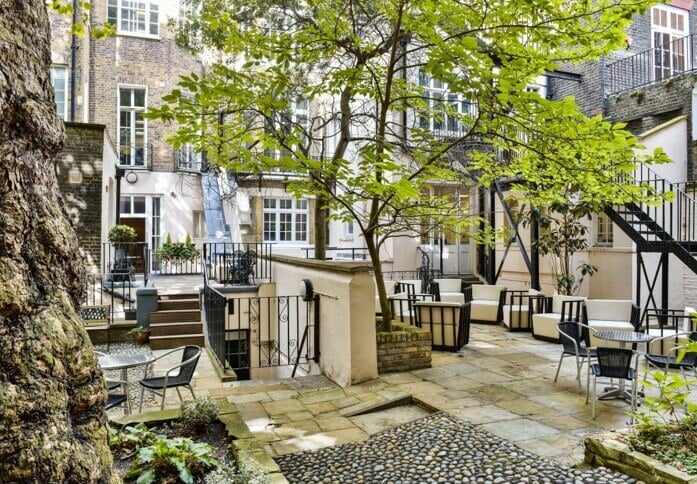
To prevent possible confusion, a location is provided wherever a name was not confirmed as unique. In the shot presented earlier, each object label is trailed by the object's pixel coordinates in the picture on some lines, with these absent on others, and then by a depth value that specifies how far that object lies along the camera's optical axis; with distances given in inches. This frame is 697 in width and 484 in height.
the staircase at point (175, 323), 382.6
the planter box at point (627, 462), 131.7
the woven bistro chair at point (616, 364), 196.2
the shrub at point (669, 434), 141.5
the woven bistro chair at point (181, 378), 200.1
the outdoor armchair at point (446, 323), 321.4
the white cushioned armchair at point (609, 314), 317.1
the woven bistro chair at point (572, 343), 230.3
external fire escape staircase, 347.9
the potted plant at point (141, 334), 379.6
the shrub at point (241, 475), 118.3
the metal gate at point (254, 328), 307.0
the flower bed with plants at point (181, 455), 120.6
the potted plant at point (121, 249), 479.1
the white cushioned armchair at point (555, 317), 352.5
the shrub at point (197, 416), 160.2
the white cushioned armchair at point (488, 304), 437.7
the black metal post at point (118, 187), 680.4
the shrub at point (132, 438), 139.4
